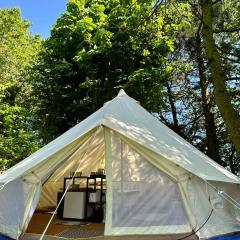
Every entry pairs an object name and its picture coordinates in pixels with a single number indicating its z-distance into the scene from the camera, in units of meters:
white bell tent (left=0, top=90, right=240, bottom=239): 2.75
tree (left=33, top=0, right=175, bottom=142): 6.83
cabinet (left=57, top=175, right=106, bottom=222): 3.98
